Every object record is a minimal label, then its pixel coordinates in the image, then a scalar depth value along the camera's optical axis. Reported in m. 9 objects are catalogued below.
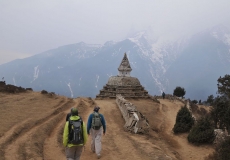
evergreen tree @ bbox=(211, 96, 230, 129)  16.70
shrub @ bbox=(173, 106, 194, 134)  15.80
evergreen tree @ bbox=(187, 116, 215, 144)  13.01
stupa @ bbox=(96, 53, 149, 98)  34.31
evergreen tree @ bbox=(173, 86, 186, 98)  50.97
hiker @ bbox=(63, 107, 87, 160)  7.02
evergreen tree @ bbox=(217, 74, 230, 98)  34.62
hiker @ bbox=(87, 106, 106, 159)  9.32
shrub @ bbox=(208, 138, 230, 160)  9.54
